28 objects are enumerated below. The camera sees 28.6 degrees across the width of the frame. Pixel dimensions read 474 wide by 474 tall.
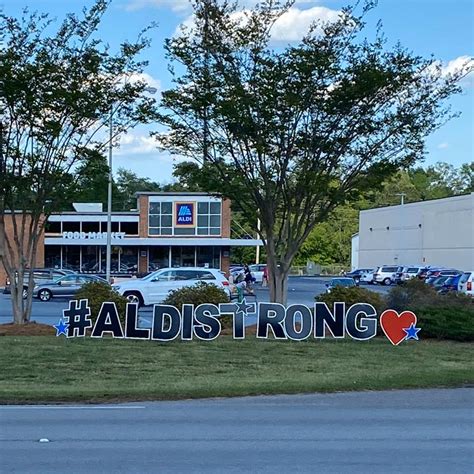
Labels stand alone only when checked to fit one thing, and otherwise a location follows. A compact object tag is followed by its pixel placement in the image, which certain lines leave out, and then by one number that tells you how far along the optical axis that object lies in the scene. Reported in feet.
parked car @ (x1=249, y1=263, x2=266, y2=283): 215.31
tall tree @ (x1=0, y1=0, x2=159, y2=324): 68.54
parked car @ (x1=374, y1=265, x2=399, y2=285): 228.24
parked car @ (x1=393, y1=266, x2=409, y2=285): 221.21
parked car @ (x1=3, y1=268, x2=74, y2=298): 145.69
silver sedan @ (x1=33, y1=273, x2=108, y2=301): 136.67
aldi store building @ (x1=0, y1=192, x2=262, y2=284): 217.36
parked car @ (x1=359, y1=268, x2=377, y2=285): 234.17
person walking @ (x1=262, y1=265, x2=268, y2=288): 201.81
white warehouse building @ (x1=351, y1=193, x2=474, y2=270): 229.93
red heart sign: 67.82
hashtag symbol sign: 68.13
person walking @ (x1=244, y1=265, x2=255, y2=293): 149.18
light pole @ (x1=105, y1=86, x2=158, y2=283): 72.90
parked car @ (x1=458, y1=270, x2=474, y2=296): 140.46
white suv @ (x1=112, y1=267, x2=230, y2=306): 111.04
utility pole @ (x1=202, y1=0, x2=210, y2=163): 73.10
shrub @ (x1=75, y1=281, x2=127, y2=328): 71.77
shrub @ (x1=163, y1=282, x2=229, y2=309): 73.31
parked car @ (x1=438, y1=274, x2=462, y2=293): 143.24
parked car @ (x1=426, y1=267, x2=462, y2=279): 180.57
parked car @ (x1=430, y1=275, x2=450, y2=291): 153.19
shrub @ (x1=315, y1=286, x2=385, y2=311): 74.59
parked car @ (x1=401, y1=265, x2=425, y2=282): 215.59
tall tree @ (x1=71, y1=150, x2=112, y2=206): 72.69
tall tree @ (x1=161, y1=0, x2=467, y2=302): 71.56
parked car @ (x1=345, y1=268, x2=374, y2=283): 240.85
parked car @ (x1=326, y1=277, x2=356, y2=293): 138.41
